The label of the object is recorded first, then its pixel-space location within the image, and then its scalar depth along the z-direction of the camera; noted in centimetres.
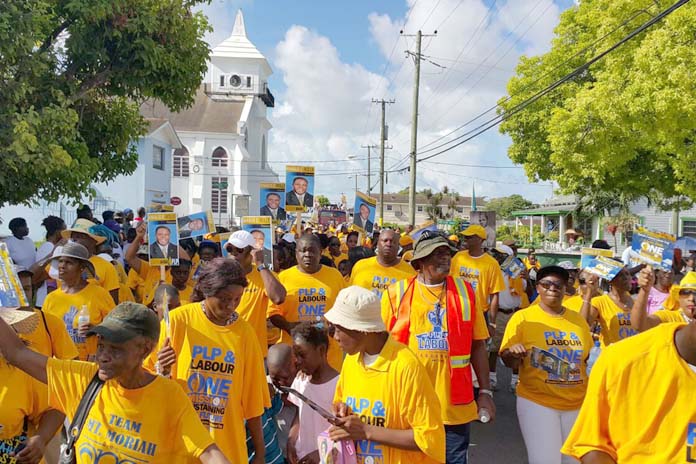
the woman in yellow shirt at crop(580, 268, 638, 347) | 528
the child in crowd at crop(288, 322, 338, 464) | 359
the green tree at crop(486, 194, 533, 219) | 10604
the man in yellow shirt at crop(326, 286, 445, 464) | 283
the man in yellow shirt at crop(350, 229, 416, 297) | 577
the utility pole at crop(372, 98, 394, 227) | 4088
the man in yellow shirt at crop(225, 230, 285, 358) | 517
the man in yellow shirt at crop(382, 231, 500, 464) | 386
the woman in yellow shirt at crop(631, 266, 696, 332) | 455
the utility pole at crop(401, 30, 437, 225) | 2397
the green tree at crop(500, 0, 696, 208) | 1329
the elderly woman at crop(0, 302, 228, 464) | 255
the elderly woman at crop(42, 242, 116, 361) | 452
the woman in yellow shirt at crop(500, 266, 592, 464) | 434
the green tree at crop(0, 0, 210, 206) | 860
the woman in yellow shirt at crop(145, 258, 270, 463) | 334
